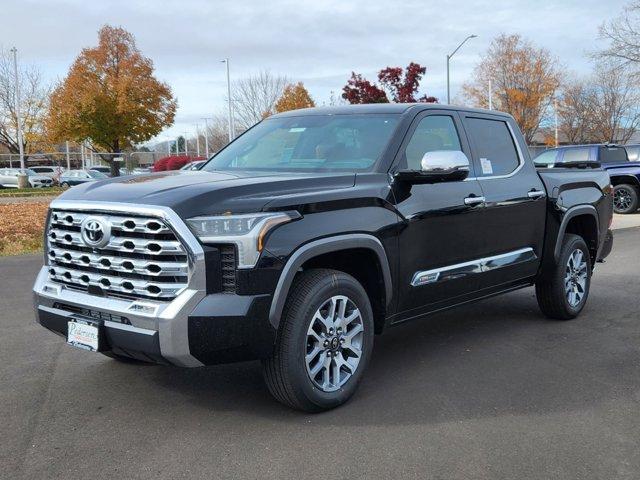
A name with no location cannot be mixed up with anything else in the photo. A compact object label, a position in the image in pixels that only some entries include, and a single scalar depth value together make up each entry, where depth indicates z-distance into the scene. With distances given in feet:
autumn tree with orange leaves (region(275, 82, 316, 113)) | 118.62
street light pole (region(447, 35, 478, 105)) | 91.64
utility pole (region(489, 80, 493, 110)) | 140.87
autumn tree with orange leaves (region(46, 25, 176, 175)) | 101.81
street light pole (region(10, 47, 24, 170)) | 120.16
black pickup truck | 11.03
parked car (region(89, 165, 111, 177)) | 152.35
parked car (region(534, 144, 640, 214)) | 54.85
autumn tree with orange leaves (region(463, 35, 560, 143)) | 144.66
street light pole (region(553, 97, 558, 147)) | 151.83
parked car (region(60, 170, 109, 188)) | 120.16
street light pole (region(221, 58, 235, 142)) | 123.13
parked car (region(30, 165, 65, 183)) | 130.29
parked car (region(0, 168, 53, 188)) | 120.47
